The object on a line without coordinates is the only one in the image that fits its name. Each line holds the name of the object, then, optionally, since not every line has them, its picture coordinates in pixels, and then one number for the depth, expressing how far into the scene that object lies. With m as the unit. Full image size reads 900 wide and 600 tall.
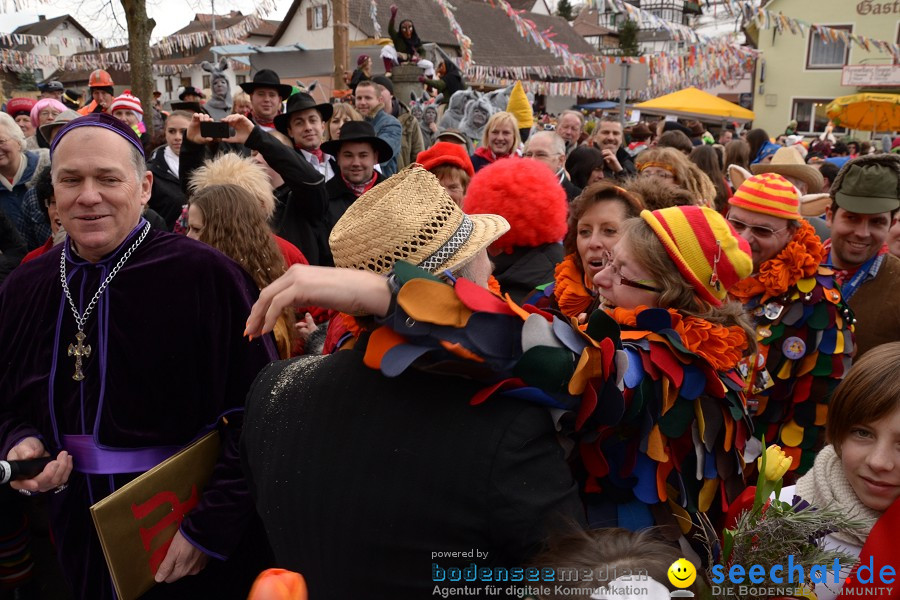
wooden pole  8.55
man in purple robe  2.15
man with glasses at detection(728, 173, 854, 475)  2.87
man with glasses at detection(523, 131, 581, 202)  5.66
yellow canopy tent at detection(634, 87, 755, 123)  21.45
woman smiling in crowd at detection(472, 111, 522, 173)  6.13
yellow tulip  1.34
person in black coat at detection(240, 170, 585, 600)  1.28
